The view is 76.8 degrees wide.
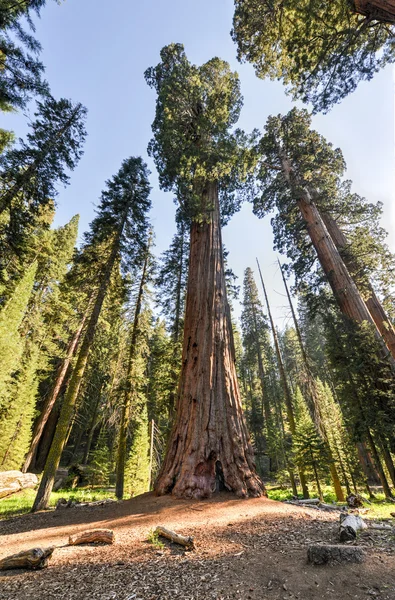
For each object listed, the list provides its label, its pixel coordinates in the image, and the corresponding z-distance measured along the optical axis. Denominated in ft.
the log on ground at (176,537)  9.42
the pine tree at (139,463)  43.39
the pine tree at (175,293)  37.76
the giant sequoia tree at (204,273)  15.87
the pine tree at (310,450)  37.09
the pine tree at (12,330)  41.65
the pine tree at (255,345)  90.43
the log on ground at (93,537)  10.74
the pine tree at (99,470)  53.47
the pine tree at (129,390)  31.94
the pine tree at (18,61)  24.66
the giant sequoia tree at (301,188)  32.07
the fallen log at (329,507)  15.13
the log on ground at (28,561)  8.82
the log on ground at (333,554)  7.27
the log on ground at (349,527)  9.01
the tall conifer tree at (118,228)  33.15
